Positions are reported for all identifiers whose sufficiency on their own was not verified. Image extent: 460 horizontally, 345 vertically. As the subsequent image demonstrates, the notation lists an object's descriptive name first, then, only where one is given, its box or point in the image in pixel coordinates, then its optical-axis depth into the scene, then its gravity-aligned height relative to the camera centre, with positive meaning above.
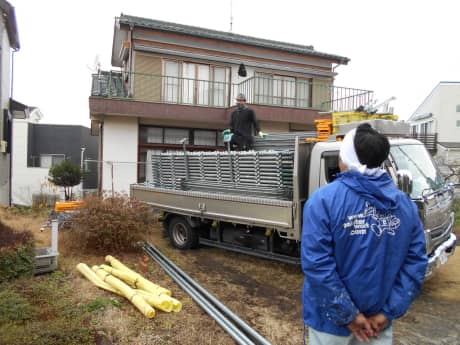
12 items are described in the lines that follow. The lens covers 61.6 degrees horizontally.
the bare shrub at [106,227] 6.92 -1.26
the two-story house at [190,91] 12.30 +2.51
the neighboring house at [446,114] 25.72 +3.47
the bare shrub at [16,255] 5.15 -1.37
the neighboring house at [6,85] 12.66 +2.60
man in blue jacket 2.05 -0.48
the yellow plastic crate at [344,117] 6.47 +0.77
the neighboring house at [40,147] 21.32 +0.57
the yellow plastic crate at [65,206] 9.36 -1.21
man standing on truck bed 7.95 +0.70
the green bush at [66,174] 13.80 -0.63
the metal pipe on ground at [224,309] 3.91 -1.77
